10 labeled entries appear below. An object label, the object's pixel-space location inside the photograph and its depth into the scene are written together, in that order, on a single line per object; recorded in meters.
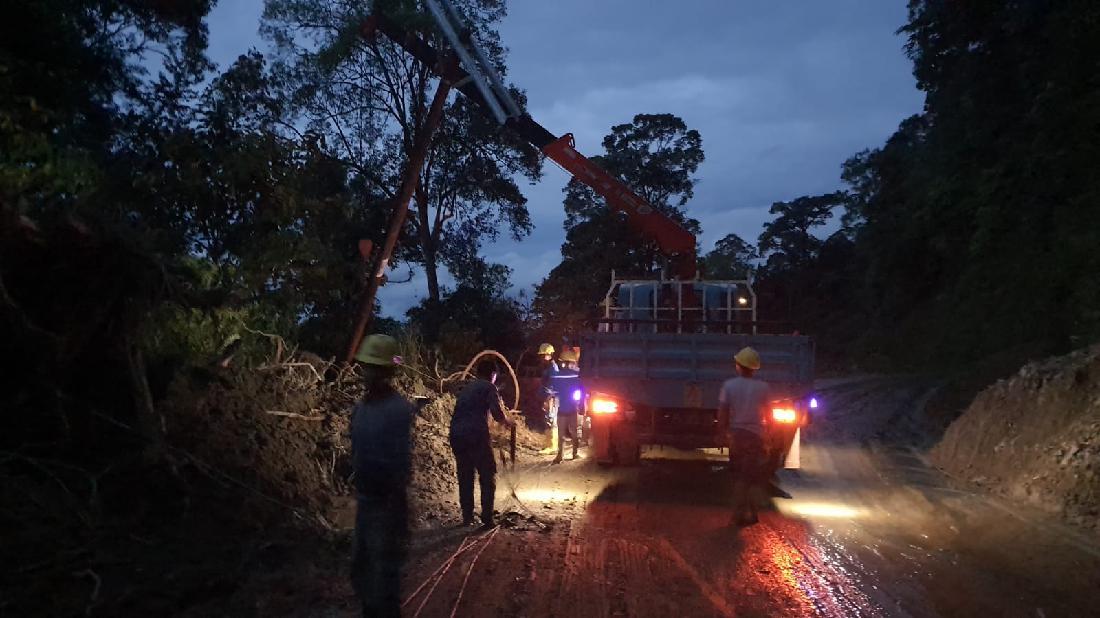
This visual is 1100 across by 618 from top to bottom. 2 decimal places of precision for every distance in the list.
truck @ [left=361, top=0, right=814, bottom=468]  10.48
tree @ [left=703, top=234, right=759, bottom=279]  53.91
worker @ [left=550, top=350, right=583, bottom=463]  12.70
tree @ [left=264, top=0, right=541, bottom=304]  22.52
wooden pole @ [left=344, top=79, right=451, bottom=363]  11.99
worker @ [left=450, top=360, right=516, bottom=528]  8.32
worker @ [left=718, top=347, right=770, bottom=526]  8.61
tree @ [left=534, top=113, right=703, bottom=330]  29.25
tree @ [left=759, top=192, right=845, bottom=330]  55.31
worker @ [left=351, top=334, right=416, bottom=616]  5.01
